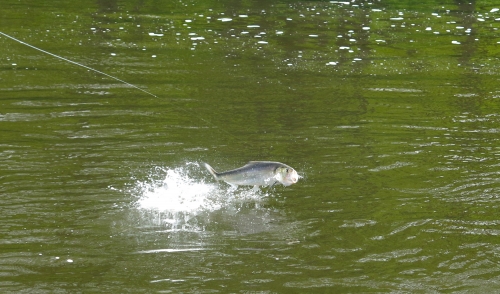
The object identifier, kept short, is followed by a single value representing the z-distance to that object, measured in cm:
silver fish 1430
